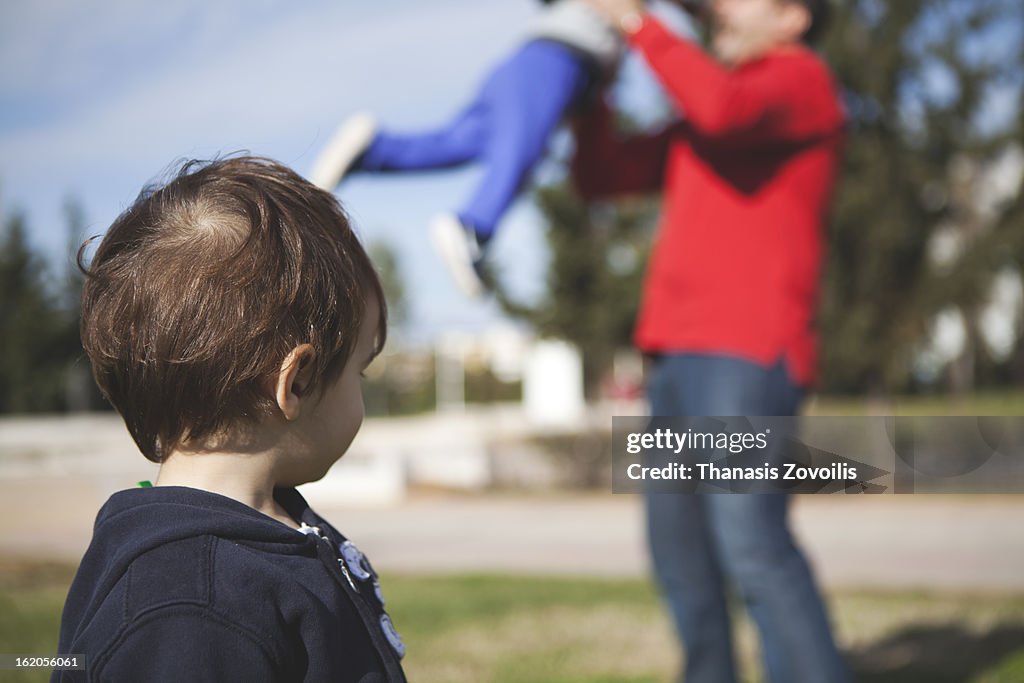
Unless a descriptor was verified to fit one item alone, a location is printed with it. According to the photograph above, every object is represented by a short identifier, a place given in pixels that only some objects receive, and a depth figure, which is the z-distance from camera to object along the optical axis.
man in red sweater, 2.29
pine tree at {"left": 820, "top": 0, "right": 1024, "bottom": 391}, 12.91
